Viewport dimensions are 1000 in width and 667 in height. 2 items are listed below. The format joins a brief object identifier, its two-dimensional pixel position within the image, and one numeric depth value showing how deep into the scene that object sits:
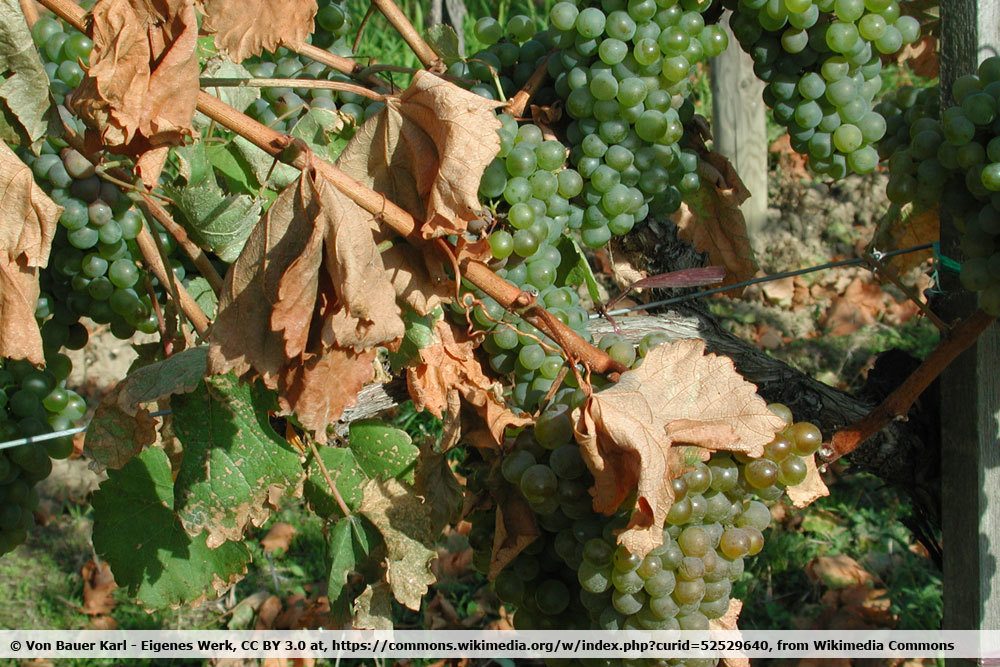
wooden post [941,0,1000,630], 1.21
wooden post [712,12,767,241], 2.26
